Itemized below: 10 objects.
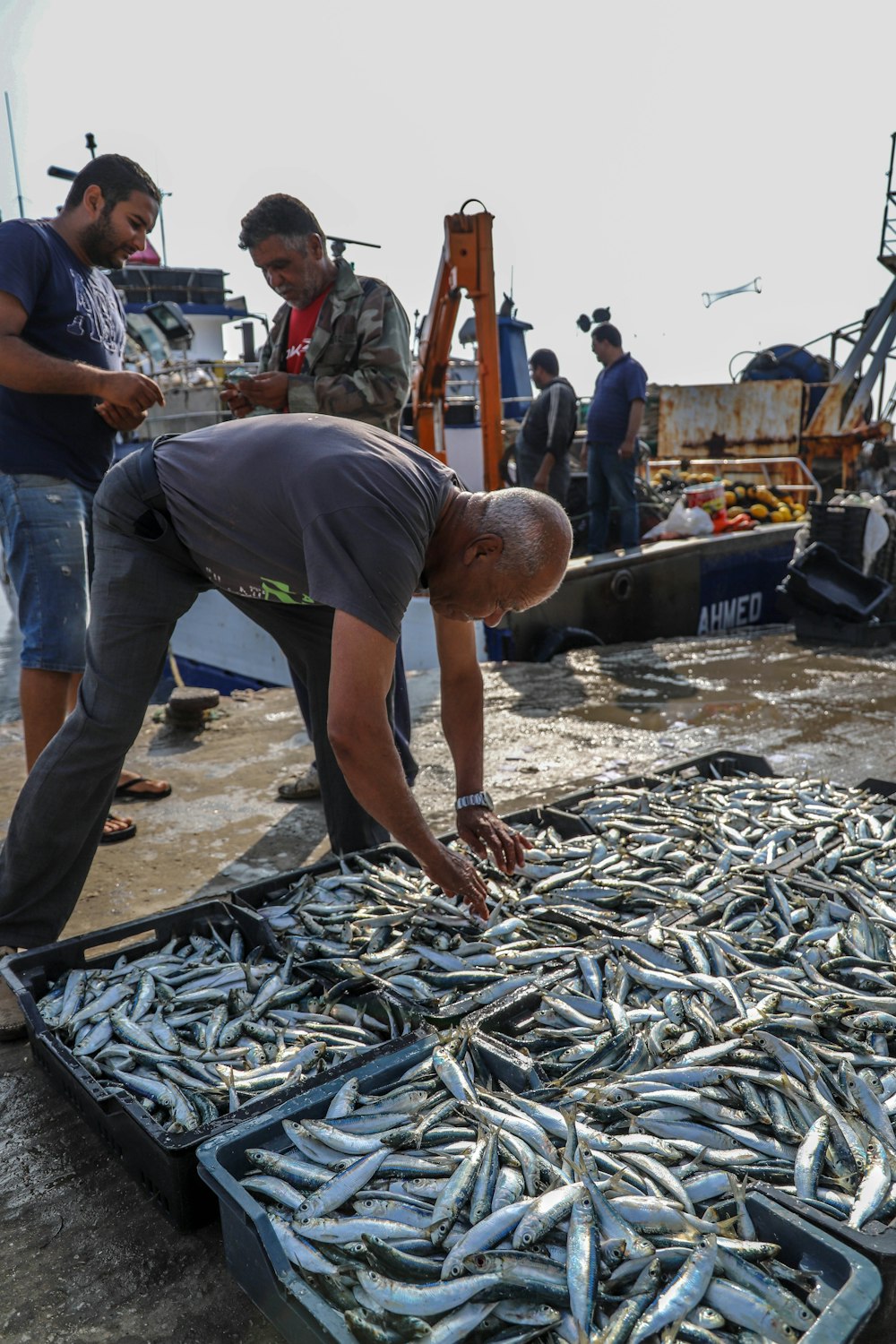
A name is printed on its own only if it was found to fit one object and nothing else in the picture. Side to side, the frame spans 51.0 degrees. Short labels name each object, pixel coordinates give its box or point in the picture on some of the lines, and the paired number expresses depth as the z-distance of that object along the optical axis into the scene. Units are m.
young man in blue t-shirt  3.67
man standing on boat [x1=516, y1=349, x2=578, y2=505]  9.88
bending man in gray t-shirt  2.46
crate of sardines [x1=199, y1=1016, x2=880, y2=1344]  1.60
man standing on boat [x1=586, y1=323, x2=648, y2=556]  9.88
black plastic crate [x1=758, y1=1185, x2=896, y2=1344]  1.62
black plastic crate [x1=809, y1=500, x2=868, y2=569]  9.25
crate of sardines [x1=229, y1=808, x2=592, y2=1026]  2.76
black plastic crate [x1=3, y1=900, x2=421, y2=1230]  2.06
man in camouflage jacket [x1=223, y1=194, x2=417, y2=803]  4.24
